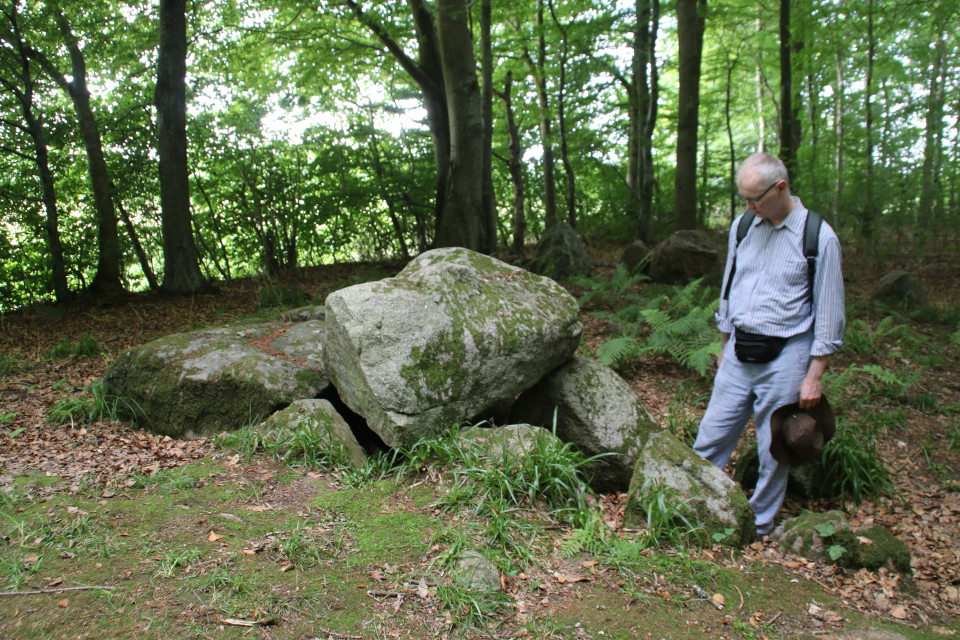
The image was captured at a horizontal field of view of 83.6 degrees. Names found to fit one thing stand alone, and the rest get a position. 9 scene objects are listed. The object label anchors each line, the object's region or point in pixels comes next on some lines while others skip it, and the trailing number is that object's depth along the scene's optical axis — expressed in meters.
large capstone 3.64
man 2.86
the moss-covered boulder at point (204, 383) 4.26
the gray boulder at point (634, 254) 10.12
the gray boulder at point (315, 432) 3.74
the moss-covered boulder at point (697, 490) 3.08
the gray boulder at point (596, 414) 4.03
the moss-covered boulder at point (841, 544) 2.89
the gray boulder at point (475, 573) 2.44
